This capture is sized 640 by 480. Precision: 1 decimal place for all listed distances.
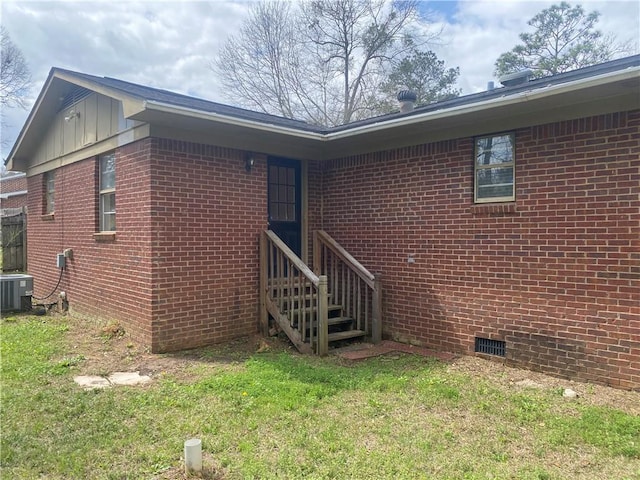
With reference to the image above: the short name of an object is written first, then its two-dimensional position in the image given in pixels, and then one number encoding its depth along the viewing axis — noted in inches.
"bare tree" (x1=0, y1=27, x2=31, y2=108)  813.9
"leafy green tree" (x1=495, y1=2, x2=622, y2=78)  735.7
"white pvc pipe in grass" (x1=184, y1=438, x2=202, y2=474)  116.5
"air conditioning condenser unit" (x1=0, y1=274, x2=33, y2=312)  350.9
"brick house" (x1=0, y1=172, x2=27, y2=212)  741.2
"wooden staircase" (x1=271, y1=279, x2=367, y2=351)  251.6
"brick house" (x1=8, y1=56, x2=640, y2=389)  194.4
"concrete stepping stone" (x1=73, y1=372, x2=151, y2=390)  188.9
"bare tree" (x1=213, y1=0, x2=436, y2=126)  874.1
